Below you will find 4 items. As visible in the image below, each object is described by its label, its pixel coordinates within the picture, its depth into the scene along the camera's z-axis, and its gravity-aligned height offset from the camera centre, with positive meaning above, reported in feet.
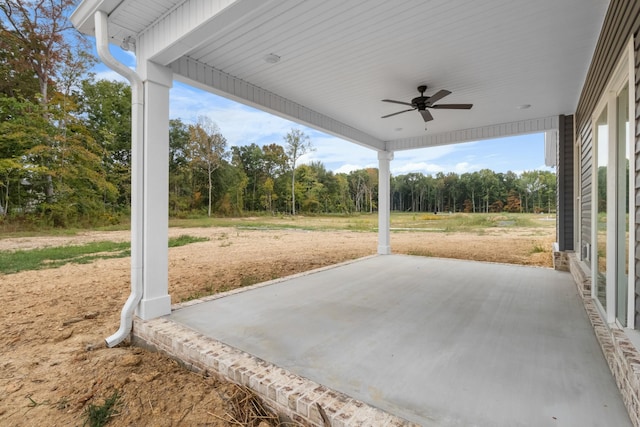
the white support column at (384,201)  21.36 +0.86
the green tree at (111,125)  33.65 +10.82
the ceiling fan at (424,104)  11.43 +4.37
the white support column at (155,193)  8.47 +0.57
